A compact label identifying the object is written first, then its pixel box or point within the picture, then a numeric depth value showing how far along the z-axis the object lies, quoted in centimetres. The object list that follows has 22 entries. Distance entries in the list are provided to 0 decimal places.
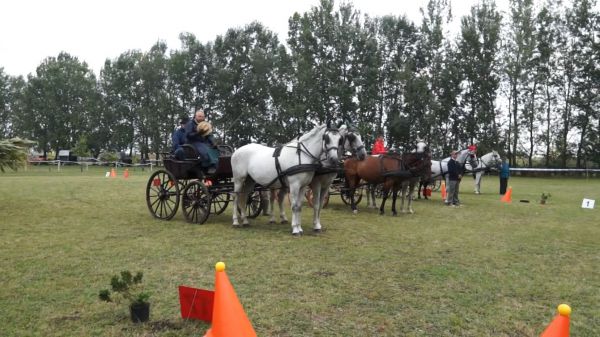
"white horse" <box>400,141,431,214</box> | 1215
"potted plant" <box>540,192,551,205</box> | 1515
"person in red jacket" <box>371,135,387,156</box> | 1444
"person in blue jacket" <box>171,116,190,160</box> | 947
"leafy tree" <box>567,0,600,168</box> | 3625
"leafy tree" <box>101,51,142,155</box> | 4891
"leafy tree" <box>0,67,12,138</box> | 5619
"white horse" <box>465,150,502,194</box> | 1833
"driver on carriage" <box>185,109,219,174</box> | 936
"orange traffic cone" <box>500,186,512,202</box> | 1608
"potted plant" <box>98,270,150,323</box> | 391
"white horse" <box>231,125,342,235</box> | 820
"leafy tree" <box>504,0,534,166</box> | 3597
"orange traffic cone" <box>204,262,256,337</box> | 322
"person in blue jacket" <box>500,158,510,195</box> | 1928
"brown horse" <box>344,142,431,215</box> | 1181
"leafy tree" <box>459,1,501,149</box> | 3728
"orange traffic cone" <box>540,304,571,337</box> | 260
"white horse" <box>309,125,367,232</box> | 866
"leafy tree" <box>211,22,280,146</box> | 4016
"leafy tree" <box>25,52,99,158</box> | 5122
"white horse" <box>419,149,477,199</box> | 1653
